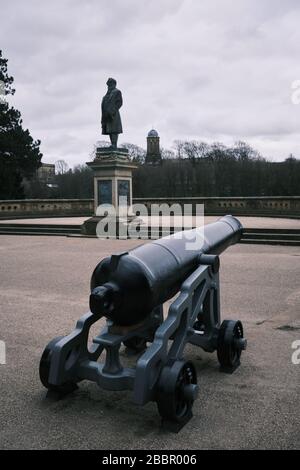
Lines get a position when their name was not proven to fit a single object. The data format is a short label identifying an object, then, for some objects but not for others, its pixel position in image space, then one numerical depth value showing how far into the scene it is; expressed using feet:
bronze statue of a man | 58.33
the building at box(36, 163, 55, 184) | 249.22
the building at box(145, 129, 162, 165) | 312.29
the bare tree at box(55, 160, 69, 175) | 264.11
